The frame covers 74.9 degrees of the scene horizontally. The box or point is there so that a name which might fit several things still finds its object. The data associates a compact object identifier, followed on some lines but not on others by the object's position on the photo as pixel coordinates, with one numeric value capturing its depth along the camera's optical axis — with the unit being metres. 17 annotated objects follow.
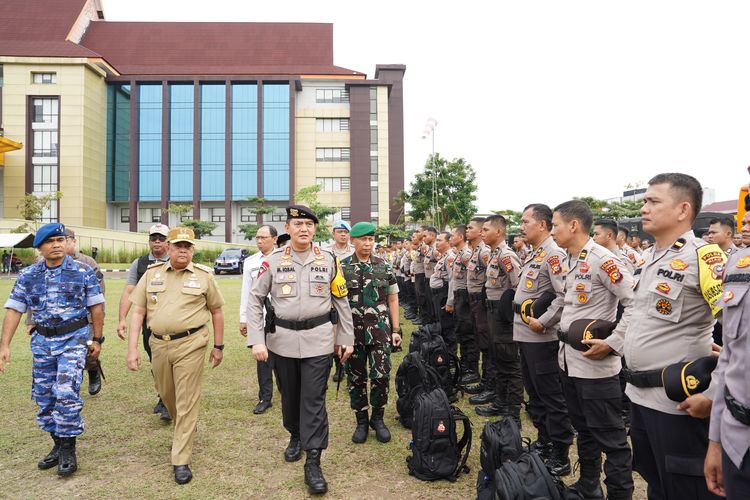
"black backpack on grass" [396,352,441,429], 4.63
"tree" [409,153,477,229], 38.31
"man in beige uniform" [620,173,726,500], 2.24
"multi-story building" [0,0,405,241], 41.72
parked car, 29.70
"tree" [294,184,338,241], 41.69
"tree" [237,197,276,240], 43.85
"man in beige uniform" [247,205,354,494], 3.76
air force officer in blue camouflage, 3.92
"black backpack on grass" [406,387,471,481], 3.73
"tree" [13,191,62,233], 37.75
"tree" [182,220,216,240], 43.22
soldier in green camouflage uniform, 4.65
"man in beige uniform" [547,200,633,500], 3.09
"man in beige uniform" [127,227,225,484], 3.91
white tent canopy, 23.45
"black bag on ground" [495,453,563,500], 2.58
